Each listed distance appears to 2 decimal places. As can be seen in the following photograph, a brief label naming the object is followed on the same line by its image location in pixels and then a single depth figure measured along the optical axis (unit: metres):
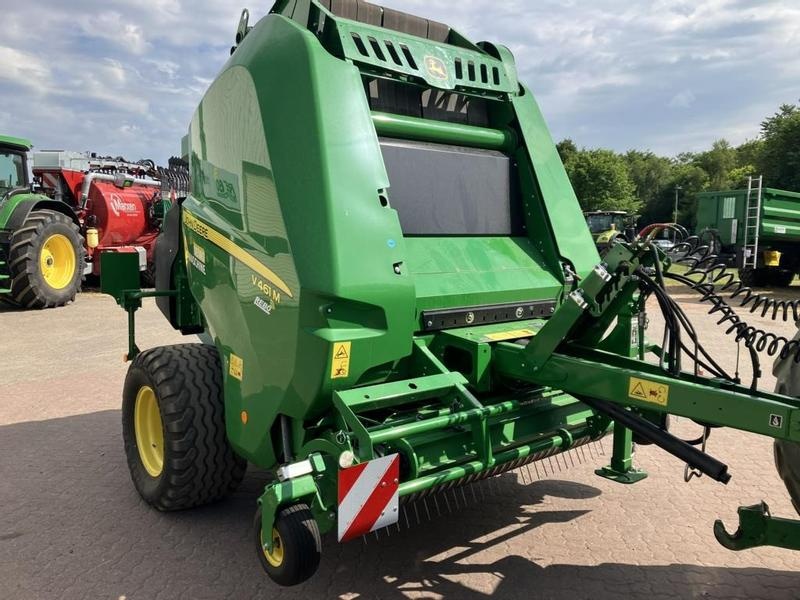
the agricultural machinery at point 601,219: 20.00
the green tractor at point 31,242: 10.02
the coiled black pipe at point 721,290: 2.28
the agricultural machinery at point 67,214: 10.12
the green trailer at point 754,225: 13.16
